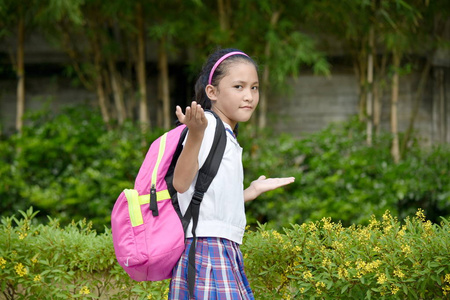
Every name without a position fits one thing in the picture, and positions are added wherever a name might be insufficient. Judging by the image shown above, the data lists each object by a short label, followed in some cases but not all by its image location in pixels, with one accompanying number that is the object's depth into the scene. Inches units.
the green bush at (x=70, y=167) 501.4
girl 152.9
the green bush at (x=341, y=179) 481.0
